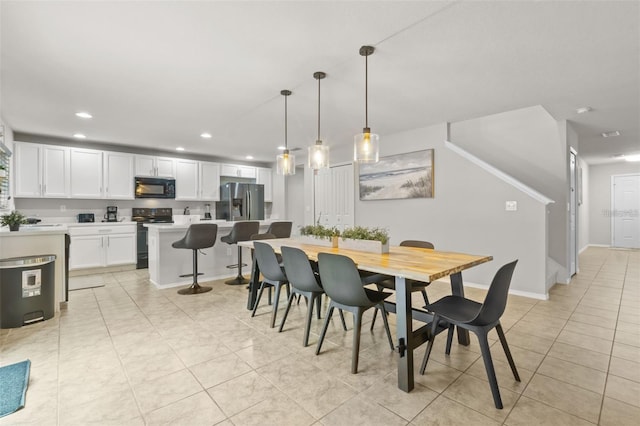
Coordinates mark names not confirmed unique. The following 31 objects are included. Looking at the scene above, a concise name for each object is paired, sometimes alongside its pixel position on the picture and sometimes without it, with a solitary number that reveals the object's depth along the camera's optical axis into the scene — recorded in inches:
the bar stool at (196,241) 155.4
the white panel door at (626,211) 315.0
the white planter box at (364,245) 101.3
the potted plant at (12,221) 121.7
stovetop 243.0
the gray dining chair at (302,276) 96.6
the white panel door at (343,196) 234.7
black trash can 112.1
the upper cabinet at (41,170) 195.3
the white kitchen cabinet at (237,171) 286.7
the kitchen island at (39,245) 121.4
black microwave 237.0
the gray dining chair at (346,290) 80.8
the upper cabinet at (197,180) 260.5
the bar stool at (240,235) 170.2
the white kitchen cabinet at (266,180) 312.3
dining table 72.7
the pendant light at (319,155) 122.1
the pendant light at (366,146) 107.1
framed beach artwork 189.0
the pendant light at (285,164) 136.2
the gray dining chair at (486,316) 68.7
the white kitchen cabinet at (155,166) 239.3
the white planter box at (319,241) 116.3
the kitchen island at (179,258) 171.9
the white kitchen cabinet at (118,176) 225.8
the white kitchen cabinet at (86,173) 213.5
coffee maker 231.0
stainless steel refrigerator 269.7
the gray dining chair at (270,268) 111.0
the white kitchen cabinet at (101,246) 202.8
